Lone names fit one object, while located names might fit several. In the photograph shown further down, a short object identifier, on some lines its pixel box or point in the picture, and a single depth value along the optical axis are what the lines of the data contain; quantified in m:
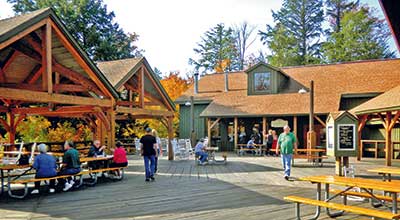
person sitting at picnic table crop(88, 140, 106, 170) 11.16
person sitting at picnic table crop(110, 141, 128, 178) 10.95
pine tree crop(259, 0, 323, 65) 40.12
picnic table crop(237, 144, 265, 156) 20.42
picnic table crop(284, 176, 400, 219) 4.93
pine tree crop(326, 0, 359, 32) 39.56
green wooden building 21.67
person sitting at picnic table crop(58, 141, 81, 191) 9.07
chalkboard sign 11.09
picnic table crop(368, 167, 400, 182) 7.19
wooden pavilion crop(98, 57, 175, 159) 14.60
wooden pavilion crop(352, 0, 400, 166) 14.23
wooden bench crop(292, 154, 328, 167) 14.48
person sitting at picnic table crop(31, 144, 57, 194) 8.50
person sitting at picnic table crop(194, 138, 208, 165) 14.90
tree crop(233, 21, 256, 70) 44.41
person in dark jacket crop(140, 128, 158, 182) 10.52
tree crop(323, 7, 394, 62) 32.41
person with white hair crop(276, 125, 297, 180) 10.59
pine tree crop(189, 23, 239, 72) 43.88
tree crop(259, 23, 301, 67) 38.41
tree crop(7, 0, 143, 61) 28.88
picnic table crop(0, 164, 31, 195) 8.32
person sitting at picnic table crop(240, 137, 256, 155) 20.90
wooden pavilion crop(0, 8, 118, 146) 9.25
